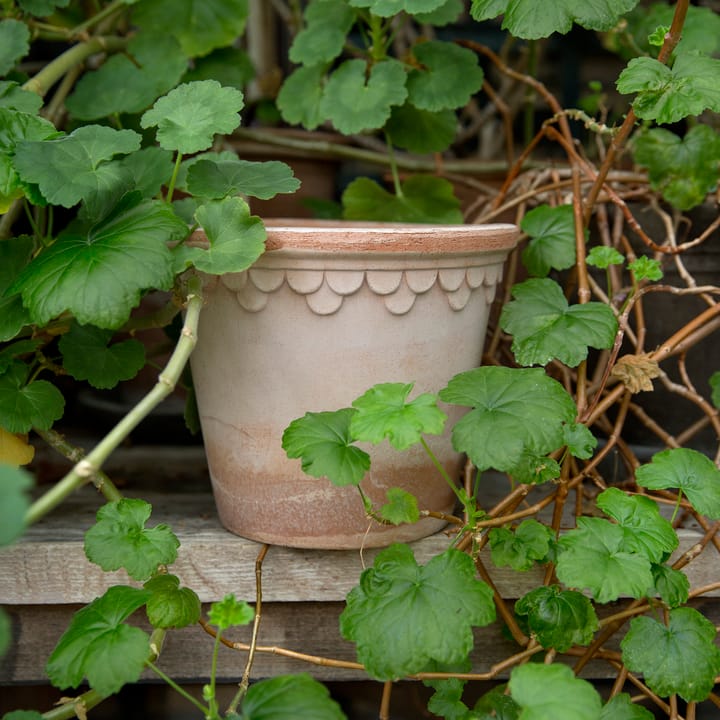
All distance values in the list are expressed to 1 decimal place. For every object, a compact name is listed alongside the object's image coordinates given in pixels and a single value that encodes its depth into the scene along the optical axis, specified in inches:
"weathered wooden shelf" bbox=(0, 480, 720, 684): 42.6
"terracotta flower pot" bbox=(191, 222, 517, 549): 38.6
